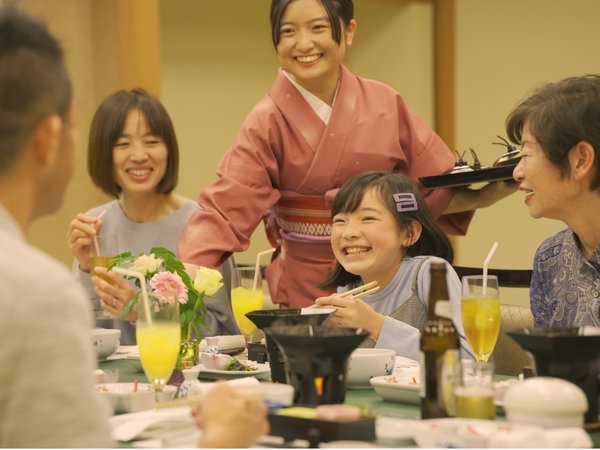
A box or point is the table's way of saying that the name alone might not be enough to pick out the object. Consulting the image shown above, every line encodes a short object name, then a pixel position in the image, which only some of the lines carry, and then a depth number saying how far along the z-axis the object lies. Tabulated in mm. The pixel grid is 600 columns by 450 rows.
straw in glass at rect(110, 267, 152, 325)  1928
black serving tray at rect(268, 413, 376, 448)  1410
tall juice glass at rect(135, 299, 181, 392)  1929
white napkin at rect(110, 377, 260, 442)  1524
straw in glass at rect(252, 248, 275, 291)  2584
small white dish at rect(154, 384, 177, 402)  1827
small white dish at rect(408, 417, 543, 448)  1364
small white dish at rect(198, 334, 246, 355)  2551
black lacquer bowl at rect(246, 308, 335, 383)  1888
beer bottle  1570
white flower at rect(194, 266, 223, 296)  2412
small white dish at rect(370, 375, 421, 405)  1799
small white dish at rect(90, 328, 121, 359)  2510
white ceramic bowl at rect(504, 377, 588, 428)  1440
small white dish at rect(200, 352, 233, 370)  2236
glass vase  2299
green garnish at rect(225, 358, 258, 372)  2195
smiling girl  2715
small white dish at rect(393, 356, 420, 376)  2050
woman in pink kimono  3281
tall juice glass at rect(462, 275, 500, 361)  2062
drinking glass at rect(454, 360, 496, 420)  1532
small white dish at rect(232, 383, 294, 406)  1531
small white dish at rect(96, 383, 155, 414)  1771
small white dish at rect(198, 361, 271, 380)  2150
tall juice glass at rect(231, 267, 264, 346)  2604
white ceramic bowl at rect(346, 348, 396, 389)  2010
